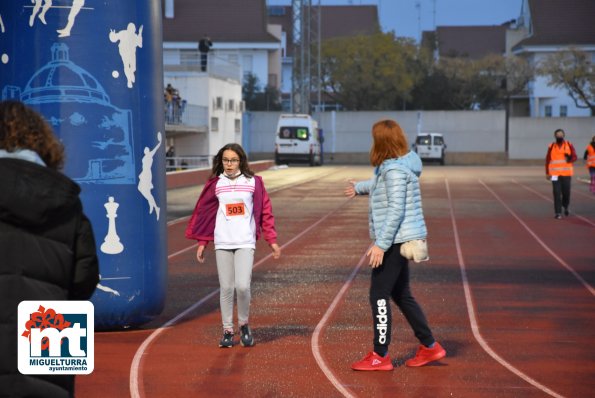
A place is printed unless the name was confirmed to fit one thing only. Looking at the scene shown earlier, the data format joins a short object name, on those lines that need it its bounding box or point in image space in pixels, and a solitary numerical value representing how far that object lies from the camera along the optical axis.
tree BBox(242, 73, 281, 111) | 90.81
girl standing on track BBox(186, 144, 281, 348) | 10.19
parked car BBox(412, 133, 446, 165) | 70.44
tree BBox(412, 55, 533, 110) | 93.06
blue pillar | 10.63
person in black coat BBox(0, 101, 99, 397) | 4.90
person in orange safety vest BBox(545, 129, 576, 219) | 25.91
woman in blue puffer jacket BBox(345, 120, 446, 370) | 8.90
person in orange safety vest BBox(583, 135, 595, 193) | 35.14
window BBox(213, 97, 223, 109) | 62.84
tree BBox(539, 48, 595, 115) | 83.31
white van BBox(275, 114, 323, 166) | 65.81
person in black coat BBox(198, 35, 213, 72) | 59.75
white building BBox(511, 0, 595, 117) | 90.62
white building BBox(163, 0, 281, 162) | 61.00
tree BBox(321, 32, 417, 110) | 91.31
